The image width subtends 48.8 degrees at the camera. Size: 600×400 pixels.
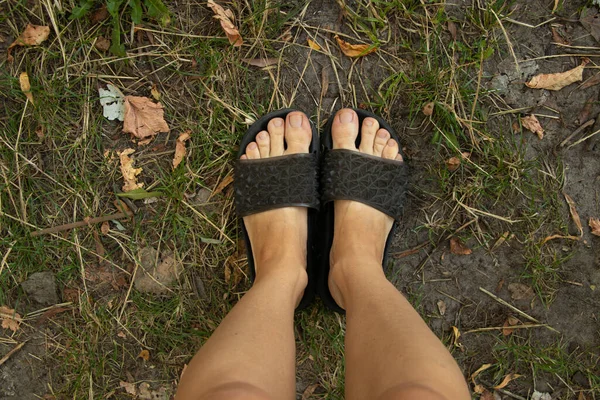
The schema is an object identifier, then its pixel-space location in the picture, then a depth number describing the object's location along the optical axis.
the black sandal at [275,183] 0.84
